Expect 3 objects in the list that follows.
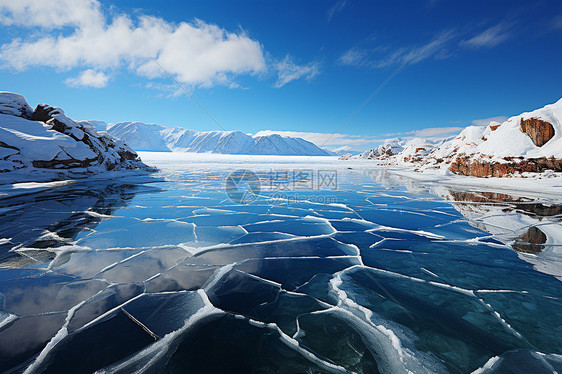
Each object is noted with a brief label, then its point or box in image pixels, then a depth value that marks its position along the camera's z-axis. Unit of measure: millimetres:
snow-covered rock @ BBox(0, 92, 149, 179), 12242
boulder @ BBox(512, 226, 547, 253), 4164
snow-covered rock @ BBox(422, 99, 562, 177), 11945
